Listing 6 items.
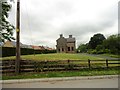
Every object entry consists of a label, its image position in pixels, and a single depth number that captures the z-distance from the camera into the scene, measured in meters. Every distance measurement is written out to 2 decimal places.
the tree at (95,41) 36.44
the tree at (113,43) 23.52
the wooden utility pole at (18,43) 5.66
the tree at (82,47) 44.28
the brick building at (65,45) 31.38
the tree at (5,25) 7.89
